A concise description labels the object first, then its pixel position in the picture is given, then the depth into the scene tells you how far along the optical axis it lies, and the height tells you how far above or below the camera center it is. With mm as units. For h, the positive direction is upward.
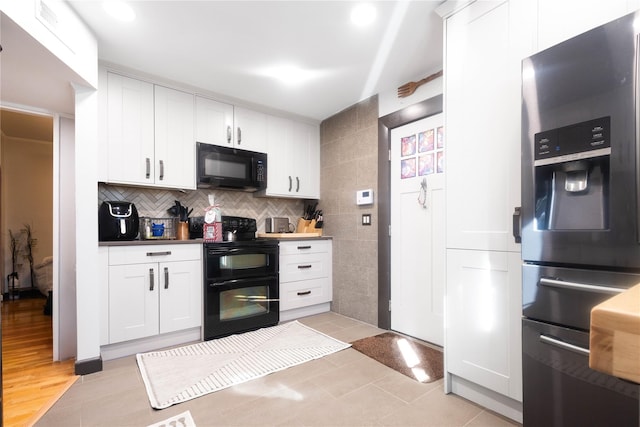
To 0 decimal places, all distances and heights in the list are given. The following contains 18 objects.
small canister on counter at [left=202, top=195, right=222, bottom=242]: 2816 -106
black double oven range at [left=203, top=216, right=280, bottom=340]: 2678 -641
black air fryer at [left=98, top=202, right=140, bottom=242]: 2363 -43
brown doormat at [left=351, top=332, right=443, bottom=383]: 2087 -1133
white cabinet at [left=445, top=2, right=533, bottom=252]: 1510 +500
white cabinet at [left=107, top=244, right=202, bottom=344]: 2291 -616
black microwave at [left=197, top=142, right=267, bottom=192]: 2908 +484
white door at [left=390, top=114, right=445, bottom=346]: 2566 -151
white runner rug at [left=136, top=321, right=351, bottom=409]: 1885 -1111
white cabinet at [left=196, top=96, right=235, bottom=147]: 2934 +942
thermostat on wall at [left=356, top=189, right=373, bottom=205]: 3061 +175
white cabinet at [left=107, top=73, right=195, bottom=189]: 2480 +726
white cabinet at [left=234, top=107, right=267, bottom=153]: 3184 +937
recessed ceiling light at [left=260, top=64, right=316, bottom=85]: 2549 +1254
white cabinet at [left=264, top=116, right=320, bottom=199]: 3429 +673
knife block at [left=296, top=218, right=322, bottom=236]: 3633 -161
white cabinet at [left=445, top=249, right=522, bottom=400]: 1503 -584
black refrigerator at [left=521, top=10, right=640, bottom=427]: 985 -2
